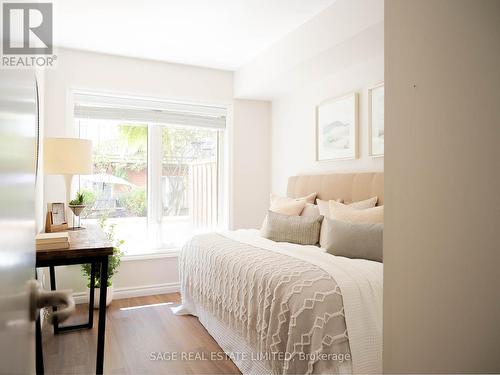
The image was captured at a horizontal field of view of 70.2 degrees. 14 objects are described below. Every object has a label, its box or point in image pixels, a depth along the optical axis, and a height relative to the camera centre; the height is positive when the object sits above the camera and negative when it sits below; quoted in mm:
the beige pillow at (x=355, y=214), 2488 -185
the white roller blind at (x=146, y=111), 3820 +901
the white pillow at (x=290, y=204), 3348 -150
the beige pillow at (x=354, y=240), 2215 -329
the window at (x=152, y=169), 3936 +240
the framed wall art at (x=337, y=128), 3299 +595
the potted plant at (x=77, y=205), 2982 -138
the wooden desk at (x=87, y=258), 1904 -375
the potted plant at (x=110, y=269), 3502 -798
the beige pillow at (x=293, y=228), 2852 -328
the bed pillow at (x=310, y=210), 3253 -198
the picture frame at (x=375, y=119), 3002 +601
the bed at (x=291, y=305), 1711 -646
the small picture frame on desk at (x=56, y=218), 2751 -231
